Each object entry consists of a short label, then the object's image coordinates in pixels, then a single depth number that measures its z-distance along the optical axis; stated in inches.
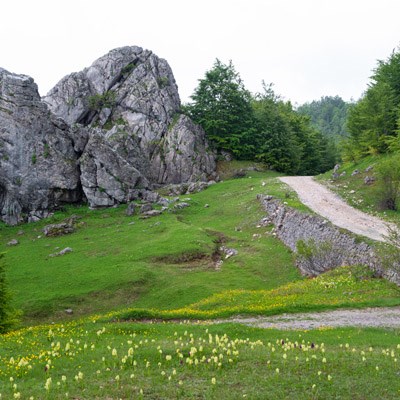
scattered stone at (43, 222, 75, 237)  2075.5
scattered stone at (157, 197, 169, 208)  2383.9
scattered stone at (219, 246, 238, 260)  1653.3
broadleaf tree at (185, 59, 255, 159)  3545.8
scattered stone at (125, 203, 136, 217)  2298.2
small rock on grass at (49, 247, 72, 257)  1764.3
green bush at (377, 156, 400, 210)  1721.2
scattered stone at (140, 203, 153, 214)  2299.5
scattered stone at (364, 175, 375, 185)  2138.3
